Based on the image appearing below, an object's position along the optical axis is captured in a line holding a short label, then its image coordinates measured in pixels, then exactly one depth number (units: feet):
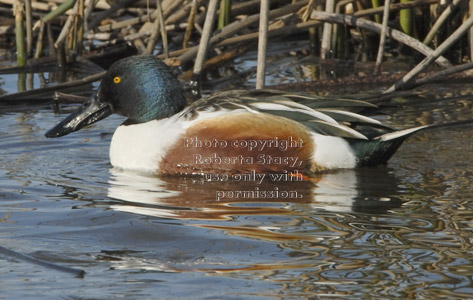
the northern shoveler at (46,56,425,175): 33.32
